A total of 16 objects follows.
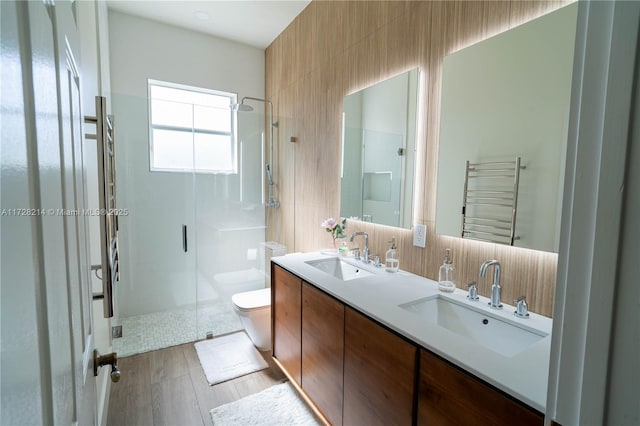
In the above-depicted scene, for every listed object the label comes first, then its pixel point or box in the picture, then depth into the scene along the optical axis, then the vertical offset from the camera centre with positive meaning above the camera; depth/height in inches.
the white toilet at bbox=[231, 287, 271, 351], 95.7 -42.4
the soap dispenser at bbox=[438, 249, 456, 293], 59.4 -17.6
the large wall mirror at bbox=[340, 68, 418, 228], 72.4 +9.7
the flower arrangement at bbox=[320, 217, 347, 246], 92.4 -12.2
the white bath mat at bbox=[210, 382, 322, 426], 71.5 -55.3
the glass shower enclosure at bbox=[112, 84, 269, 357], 112.7 -19.0
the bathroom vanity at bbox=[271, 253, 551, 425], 35.0 -23.7
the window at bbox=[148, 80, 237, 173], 118.3 +20.6
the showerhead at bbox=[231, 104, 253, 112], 127.8 +33.3
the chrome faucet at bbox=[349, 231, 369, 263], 82.8 -16.0
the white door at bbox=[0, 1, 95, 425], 12.4 -2.3
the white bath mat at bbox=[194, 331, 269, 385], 90.5 -56.3
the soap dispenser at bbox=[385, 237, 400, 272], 74.2 -17.6
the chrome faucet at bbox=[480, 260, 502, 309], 51.7 -16.9
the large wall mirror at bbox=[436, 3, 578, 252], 46.9 +9.8
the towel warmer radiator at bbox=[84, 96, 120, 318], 36.0 -2.2
